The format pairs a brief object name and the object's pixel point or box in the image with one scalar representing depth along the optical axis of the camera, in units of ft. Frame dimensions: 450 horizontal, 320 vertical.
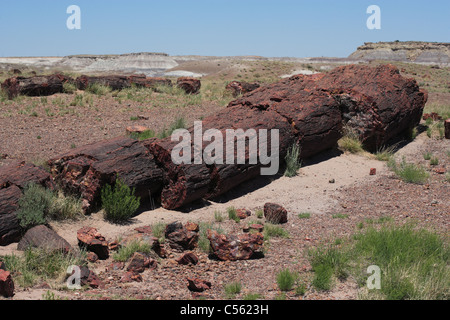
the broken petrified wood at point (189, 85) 67.21
